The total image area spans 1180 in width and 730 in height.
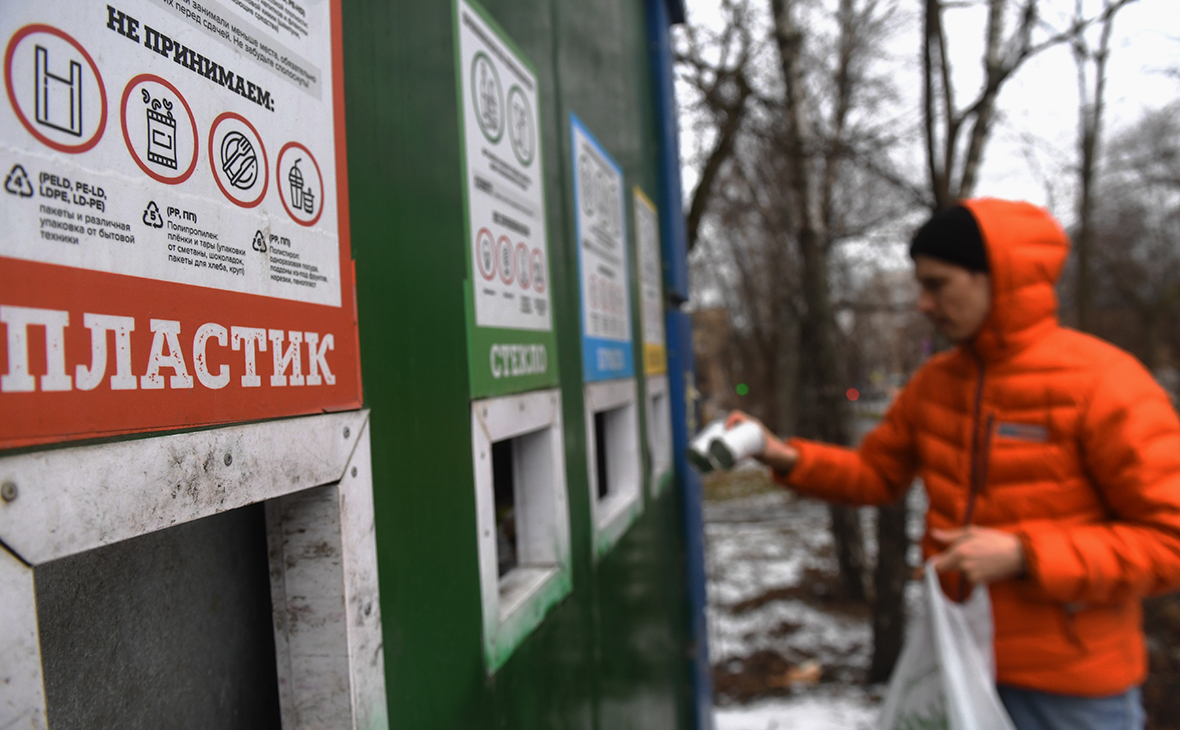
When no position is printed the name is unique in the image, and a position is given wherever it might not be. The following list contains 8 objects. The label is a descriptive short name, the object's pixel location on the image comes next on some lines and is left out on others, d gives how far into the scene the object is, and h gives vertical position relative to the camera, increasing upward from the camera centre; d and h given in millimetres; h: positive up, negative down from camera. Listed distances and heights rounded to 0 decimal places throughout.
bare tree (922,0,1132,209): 5082 +1775
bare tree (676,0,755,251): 5864 +2144
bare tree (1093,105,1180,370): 10609 +1959
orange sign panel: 557 +149
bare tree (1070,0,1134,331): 5738 +1988
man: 1876 -361
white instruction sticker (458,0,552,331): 1442 +391
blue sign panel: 2248 +328
